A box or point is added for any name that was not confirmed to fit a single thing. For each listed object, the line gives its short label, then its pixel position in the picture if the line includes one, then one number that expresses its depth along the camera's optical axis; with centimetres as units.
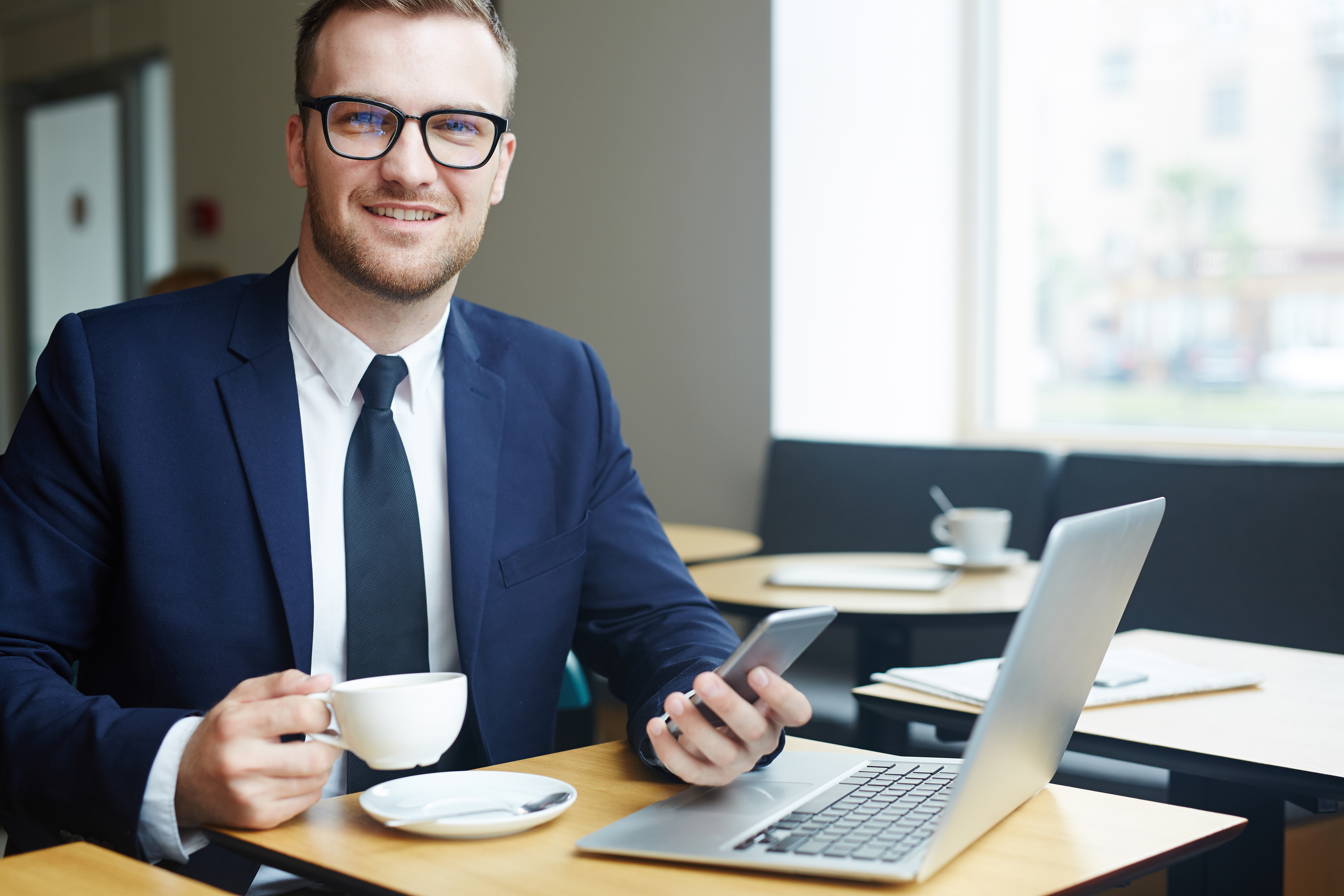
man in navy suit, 122
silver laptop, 77
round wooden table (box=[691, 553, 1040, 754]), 201
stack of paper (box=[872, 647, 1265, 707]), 134
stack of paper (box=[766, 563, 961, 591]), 223
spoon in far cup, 273
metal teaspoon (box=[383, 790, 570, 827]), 91
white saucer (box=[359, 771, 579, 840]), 87
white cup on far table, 245
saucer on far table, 245
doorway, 603
